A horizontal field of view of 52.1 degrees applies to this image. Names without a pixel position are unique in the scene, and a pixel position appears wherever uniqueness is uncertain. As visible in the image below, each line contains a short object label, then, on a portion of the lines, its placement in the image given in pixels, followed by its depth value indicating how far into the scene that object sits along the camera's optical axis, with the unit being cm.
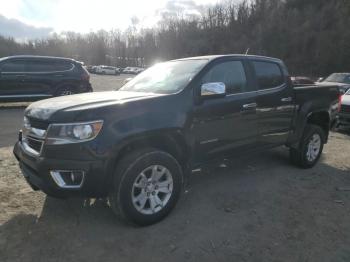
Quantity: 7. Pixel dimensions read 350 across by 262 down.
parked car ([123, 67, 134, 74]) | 7074
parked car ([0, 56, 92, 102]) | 1178
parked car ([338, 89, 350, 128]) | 1018
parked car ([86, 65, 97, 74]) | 6581
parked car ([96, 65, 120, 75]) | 6244
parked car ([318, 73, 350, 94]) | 1571
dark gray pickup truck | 340
